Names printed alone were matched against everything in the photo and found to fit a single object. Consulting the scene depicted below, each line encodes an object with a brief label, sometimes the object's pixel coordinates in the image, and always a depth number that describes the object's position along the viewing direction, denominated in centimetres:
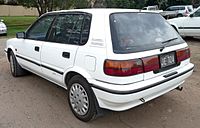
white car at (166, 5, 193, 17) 2260
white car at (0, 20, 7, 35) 1512
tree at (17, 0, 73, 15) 2078
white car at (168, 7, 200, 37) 1038
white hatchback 308
